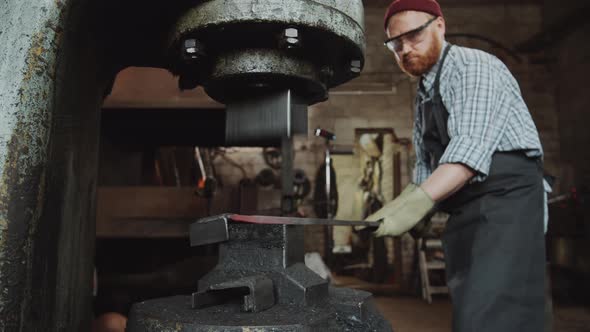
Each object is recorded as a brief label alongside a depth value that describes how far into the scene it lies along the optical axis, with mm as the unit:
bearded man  1035
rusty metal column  485
